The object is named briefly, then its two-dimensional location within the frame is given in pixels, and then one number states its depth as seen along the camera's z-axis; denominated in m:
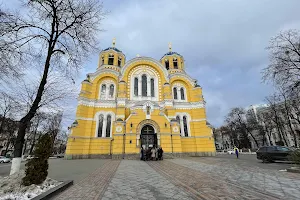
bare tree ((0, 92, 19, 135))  7.35
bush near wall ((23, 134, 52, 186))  4.91
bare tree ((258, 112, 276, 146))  31.38
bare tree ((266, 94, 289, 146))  25.30
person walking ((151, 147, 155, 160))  15.61
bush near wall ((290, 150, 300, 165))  7.86
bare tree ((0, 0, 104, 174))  5.89
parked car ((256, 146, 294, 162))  12.03
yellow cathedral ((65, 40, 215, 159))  18.53
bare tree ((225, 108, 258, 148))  38.08
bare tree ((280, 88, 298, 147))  20.77
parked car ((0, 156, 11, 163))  23.75
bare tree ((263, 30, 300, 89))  10.32
